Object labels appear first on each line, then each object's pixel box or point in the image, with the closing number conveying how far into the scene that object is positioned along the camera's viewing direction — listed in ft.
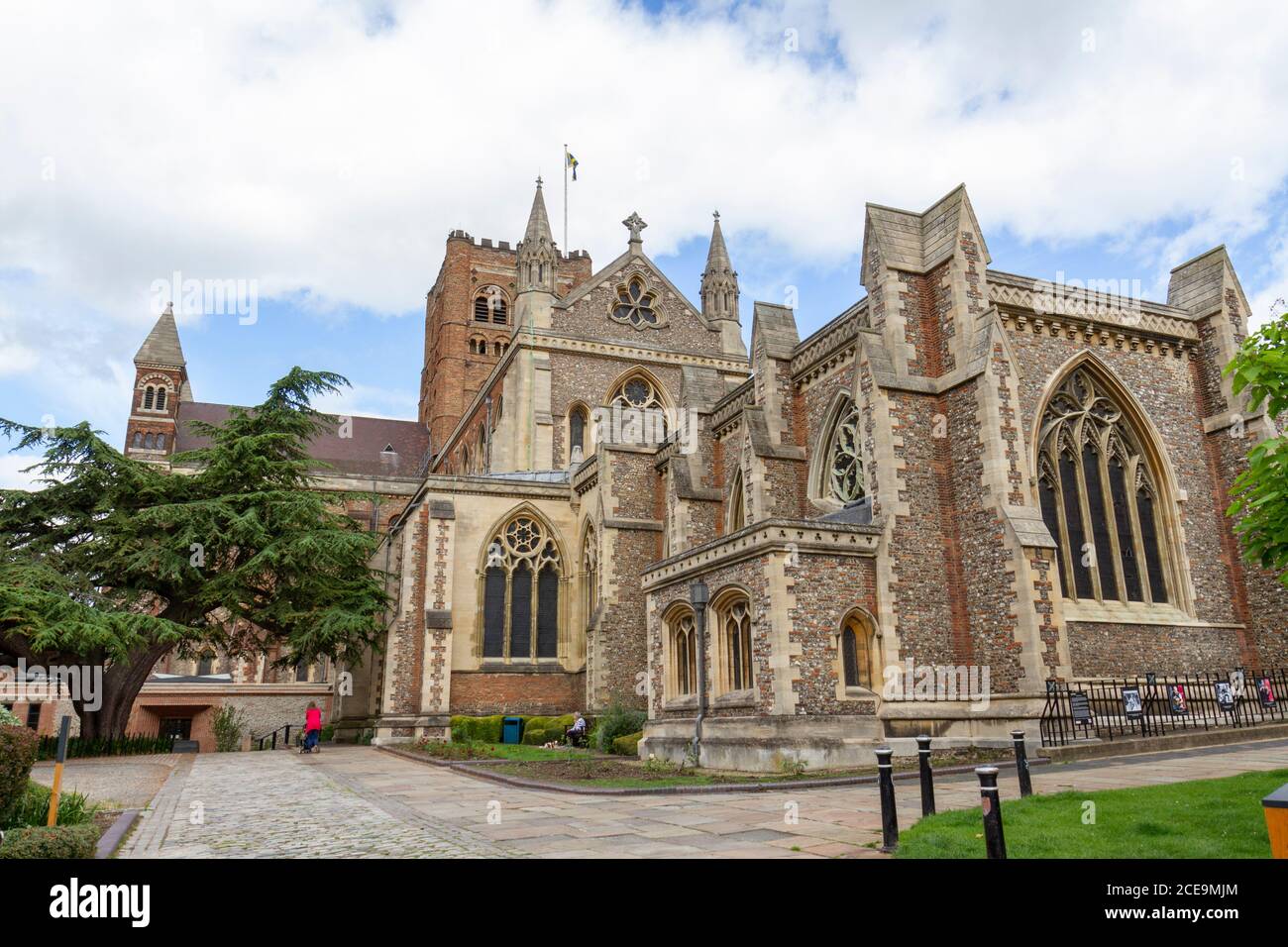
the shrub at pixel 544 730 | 83.10
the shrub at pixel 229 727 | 112.88
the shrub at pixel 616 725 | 72.95
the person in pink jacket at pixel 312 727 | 78.28
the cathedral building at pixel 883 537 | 54.90
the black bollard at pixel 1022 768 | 31.42
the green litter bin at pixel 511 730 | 86.43
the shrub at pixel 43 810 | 31.19
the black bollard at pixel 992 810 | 20.08
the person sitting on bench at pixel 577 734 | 79.05
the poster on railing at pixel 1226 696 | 56.95
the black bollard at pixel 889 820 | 24.09
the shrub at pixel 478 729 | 85.61
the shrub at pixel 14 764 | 28.91
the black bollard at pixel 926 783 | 28.40
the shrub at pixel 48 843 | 22.03
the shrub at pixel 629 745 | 68.72
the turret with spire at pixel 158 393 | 188.75
